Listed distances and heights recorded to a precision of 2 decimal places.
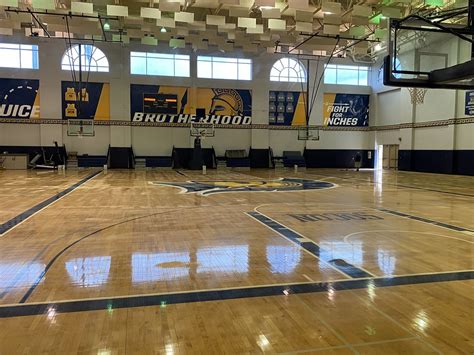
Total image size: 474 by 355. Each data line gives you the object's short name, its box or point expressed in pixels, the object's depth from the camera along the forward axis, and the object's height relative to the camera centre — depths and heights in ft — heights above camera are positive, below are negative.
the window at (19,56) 75.31 +17.41
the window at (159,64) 80.79 +17.26
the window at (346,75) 89.71 +17.13
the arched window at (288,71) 87.51 +17.32
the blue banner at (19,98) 75.61 +9.68
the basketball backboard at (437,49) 24.06 +6.44
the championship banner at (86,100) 78.28 +9.73
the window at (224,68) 83.30 +17.12
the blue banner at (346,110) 90.68 +9.55
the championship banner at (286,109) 87.81 +9.38
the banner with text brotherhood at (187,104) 81.41 +9.63
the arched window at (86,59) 77.10 +17.32
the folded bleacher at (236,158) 85.81 -1.12
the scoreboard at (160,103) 81.51 +9.64
